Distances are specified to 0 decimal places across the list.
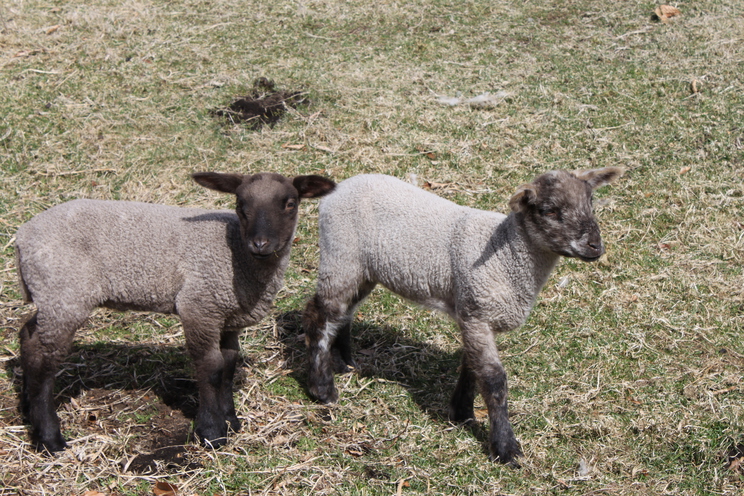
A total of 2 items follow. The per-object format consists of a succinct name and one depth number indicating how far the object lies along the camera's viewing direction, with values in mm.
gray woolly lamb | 5188
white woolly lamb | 5375
